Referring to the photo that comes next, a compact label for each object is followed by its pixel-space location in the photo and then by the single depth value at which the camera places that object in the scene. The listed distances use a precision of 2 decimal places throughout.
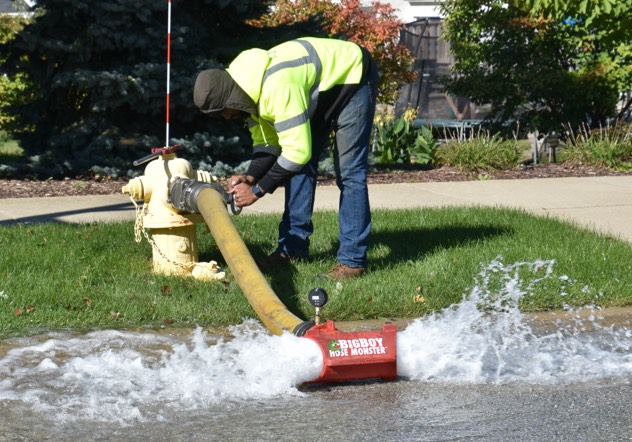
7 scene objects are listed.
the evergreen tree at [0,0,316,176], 19.36
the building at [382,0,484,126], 37.39
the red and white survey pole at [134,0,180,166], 11.29
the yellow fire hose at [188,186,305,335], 8.98
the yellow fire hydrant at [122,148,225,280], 11.35
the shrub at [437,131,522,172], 22.36
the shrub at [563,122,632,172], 23.10
